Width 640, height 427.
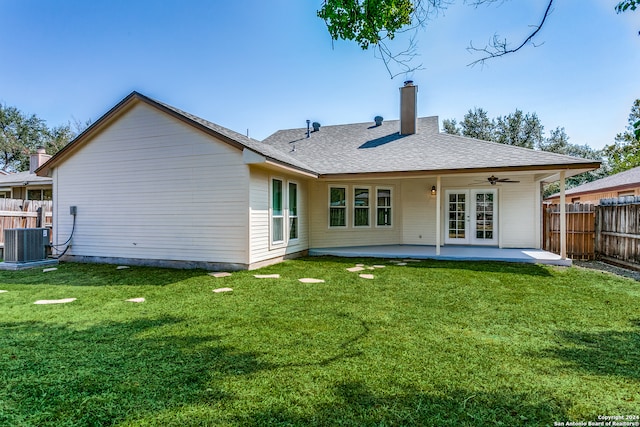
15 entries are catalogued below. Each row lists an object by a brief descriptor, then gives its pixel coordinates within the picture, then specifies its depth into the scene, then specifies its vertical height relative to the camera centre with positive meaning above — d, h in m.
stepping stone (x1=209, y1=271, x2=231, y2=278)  6.71 -1.19
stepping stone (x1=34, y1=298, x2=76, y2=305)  4.66 -1.21
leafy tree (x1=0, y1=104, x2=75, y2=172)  30.38 +7.40
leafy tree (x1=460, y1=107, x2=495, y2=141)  31.73 +8.69
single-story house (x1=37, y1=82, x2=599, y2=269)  7.35 +0.62
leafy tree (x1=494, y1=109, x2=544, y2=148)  30.64 +8.03
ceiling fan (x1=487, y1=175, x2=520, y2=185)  10.12 +1.13
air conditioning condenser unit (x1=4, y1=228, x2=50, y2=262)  7.43 -0.66
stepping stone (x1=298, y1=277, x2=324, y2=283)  6.08 -1.18
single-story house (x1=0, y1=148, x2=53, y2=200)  15.05 +1.33
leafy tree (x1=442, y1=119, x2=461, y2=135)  33.00 +9.00
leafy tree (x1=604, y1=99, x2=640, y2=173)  23.48 +5.10
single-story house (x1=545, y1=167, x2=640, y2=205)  13.84 +1.31
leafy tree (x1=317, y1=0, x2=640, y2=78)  3.38 +2.13
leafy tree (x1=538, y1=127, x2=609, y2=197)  30.97 +6.45
